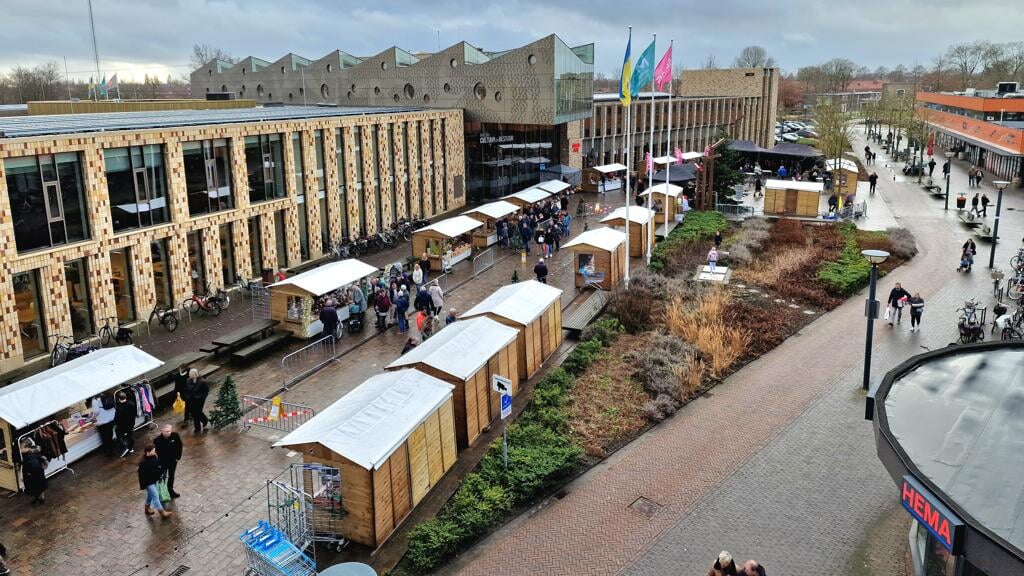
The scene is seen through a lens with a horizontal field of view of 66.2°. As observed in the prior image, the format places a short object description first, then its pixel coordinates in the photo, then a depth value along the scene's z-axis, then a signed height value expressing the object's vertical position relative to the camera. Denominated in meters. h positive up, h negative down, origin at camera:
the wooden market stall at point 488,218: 35.03 -4.57
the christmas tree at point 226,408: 16.16 -5.84
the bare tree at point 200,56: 128.25 +10.22
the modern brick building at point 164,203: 20.38 -2.69
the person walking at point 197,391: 15.87 -5.38
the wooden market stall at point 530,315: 18.56 -4.75
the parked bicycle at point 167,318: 23.22 -5.78
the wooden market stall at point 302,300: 22.06 -5.08
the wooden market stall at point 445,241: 30.38 -4.87
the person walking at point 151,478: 12.48 -5.59
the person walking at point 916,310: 21.92 -5.56
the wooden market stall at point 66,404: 13.76 -5.02
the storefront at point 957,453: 8.09 -4.14
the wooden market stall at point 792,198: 40.53 -4.58
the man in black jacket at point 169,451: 13.10 -5.44
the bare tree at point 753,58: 165.46 +10.92
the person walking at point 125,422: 15.10 -5.70
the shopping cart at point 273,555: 10.66 -5.84
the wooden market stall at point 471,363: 15.11 -4.80
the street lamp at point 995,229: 28.19 -4.37
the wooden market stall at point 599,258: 26.92 -5.00
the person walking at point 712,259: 28.57 -5.30
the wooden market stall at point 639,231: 31.45 -4.70
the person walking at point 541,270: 25.91 -5.06
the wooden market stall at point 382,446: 11.77 -4.99
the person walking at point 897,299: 22.42 -5.38
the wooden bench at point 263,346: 20.19 -5.90
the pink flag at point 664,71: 28.97 +1.45
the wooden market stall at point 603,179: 52.62 -4.47
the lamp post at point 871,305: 16.72 -4.30
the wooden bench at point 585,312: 22.08 -5.79
